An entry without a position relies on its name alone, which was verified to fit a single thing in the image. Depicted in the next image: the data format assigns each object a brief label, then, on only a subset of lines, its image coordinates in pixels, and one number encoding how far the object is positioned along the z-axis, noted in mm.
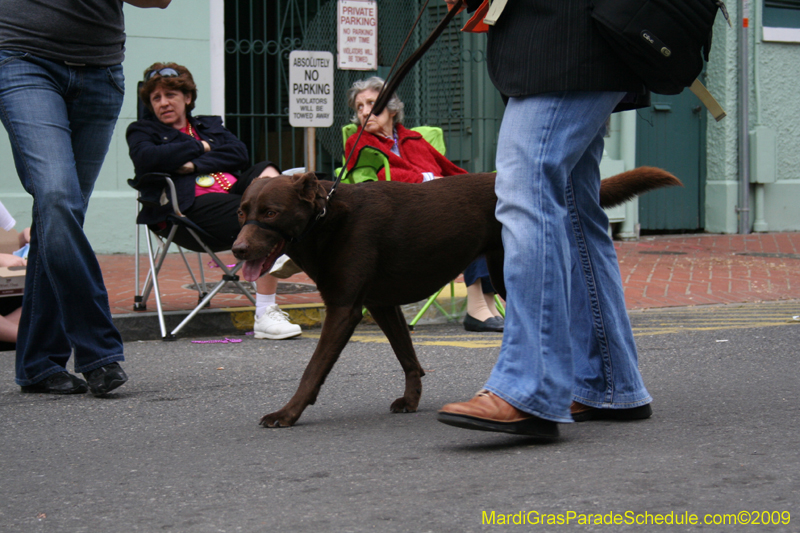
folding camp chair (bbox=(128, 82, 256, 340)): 5770
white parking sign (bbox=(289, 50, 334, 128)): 7078
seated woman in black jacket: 5816
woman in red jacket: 6035
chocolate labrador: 3273
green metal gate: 10398
